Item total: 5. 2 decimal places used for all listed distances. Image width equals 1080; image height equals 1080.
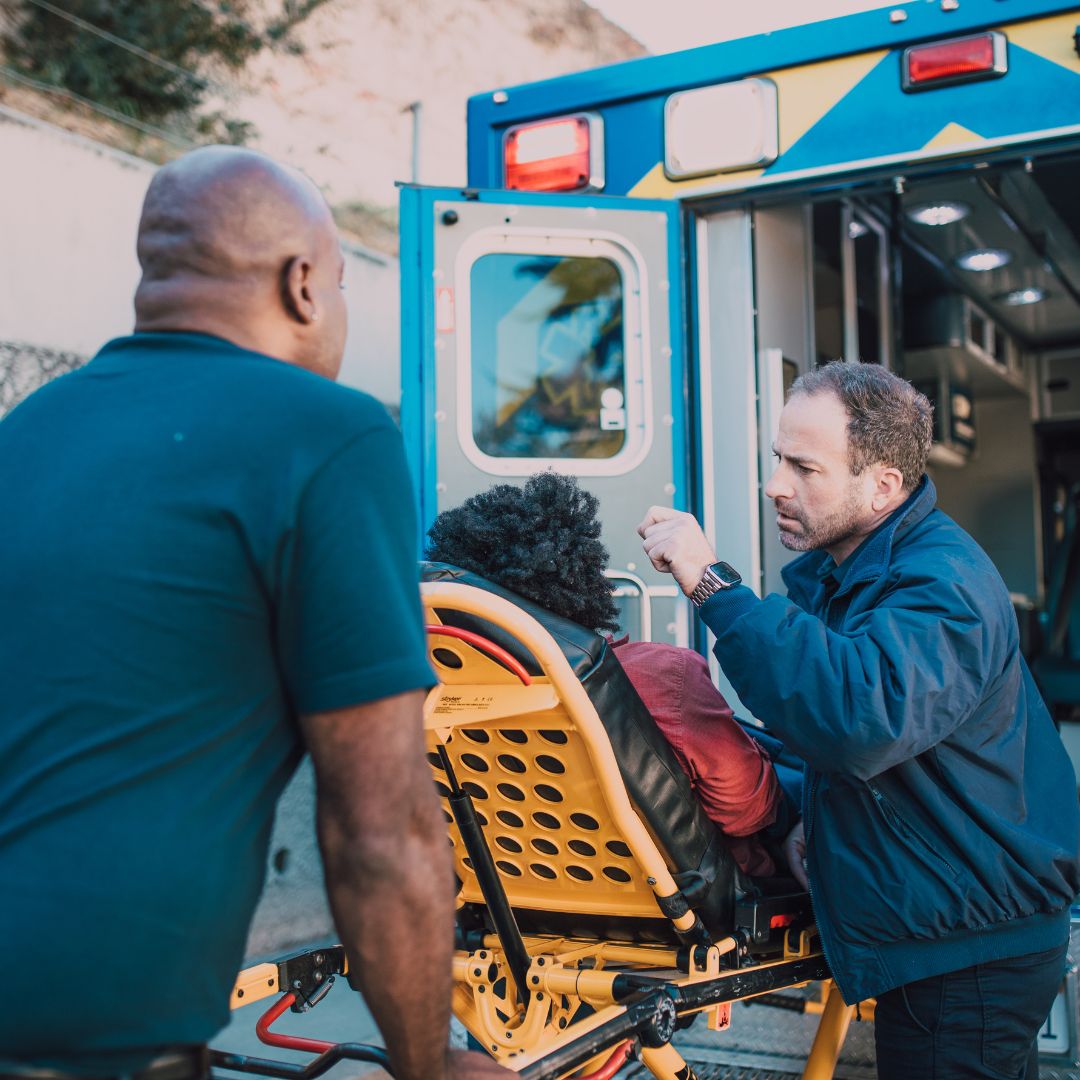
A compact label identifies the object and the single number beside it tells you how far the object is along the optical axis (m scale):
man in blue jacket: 1.91
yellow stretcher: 1.86
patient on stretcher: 1.98
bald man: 1.02
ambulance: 3.35
